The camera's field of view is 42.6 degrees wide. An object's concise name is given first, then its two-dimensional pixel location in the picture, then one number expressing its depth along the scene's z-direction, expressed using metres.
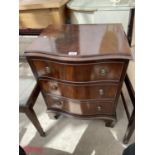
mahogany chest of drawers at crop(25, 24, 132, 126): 1.07
